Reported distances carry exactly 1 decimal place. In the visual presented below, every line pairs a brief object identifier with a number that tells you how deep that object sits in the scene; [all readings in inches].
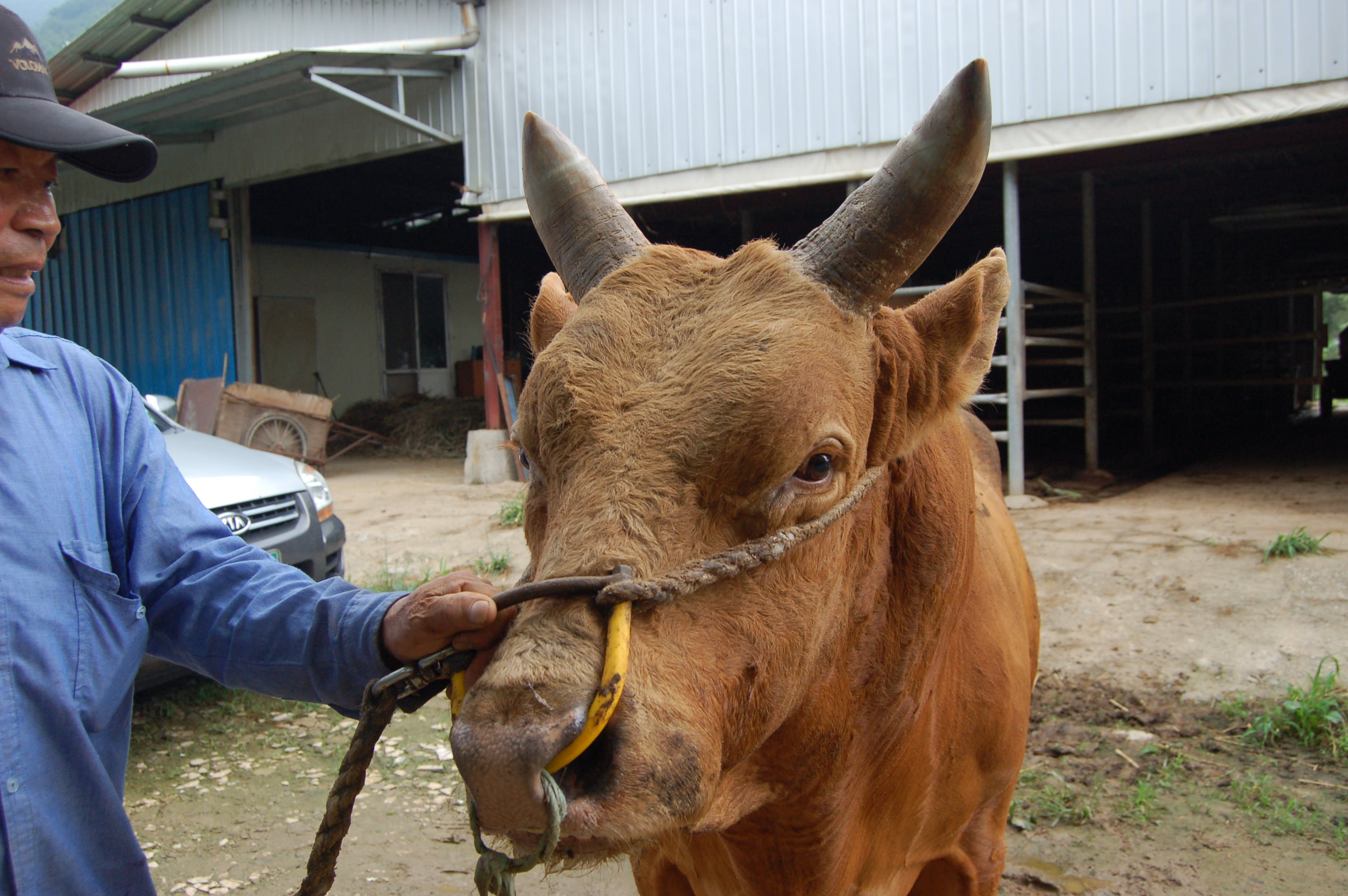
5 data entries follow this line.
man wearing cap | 64.3
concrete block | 476.7
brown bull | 55.6
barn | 333.1
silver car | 190.4
